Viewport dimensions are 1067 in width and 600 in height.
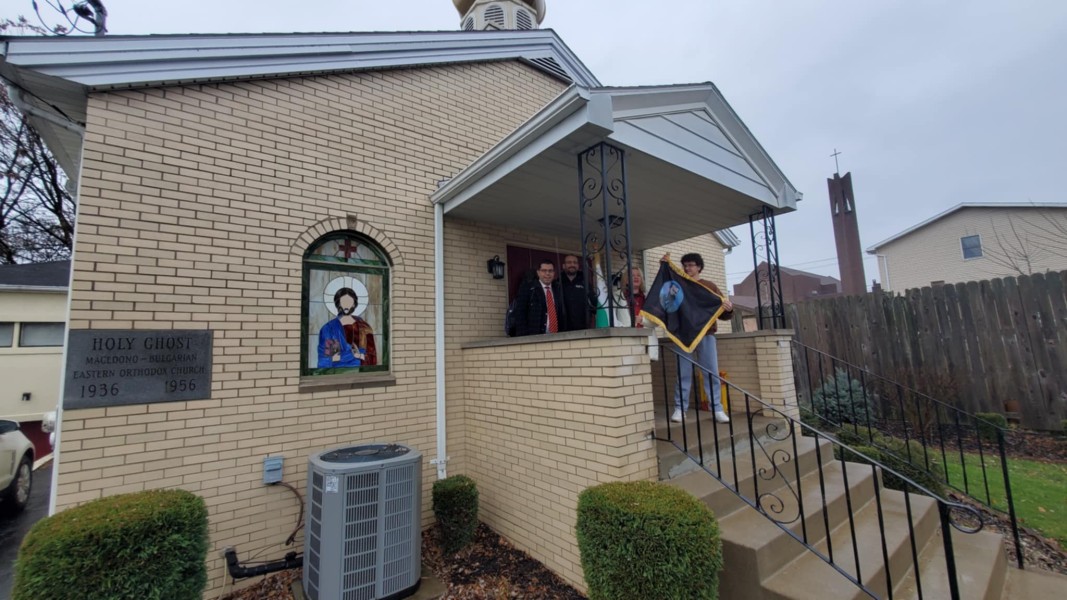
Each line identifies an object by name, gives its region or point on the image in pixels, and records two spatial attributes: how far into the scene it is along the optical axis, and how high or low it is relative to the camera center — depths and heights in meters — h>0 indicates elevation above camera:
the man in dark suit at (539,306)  4.66 +0.32
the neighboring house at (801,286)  35.16 +3.39
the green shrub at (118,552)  2.17 -1.05
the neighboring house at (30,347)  9.16 +0.17
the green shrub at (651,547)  2.30 -1.17
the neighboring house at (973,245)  16.38 +3.16
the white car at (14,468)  5.36 -1.43
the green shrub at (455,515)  3.72 -1.51
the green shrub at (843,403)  7.02 -1.28
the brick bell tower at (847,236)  24.64 +5.04
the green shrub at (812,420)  6.28 -1.43
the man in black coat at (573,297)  4.98 +0.42
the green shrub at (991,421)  6.09 -1.46
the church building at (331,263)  3.11 +0.71
